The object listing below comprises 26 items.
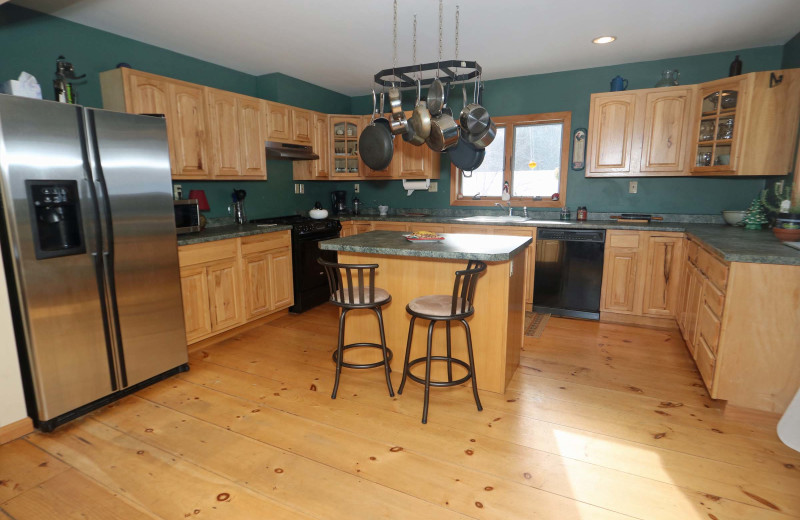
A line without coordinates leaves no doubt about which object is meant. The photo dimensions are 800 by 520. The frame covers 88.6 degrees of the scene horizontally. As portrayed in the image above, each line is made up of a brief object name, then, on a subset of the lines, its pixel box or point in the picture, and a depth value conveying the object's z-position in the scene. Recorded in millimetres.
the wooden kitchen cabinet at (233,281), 3234
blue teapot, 4066
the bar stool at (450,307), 2283
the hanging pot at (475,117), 2824
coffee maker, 5680
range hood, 4267
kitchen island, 2545
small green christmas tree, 3406
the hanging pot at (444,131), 2804
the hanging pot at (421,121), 2785
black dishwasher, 3986
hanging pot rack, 2465
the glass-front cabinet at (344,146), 5141
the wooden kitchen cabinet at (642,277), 3742
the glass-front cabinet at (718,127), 3416
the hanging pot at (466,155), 3346
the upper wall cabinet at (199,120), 3094
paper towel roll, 5281
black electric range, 4328
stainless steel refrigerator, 2100
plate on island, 2813
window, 4664
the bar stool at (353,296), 2424
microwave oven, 3393
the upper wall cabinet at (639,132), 3818
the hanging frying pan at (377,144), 3105
